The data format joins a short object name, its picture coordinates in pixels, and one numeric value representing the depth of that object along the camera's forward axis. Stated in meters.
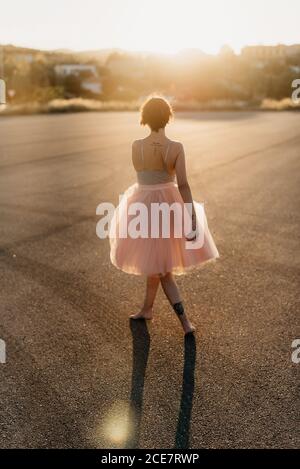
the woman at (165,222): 4.16
